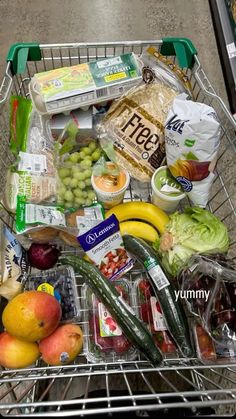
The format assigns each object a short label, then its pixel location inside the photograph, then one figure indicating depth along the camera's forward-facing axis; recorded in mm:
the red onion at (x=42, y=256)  1080
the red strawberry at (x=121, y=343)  954
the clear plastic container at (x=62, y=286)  1008
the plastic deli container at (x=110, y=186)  1131
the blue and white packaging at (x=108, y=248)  1018
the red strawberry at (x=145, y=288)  1036
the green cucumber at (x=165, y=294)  922
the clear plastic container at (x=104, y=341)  957
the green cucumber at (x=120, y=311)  896
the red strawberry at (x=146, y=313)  1005
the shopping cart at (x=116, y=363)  874
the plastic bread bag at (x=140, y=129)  1178
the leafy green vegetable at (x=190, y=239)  985
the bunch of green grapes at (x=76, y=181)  1141
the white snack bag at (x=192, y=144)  997
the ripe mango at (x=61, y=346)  881
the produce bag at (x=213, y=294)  855
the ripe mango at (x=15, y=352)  869
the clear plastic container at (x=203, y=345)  888
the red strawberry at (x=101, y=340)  960
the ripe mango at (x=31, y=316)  835
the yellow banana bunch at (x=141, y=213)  1160
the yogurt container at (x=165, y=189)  1128
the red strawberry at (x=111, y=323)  961
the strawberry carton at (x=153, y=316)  962
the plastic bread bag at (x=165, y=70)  1197
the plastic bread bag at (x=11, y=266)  1008
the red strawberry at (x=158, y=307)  1001
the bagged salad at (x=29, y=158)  1107
